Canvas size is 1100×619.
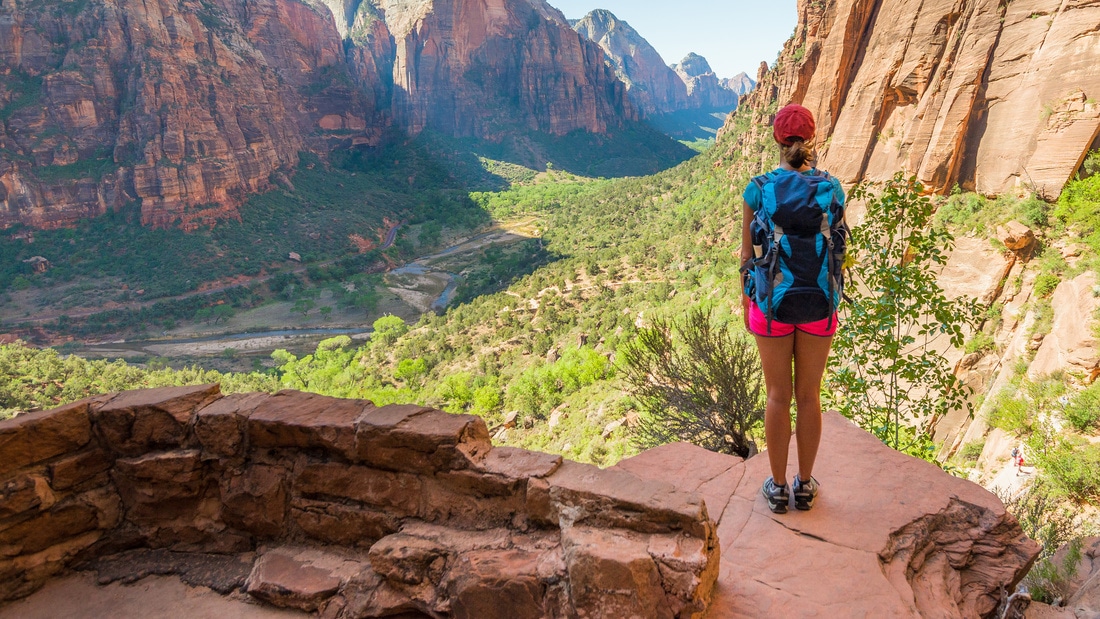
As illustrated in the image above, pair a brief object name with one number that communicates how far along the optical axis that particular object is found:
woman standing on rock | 2.60
